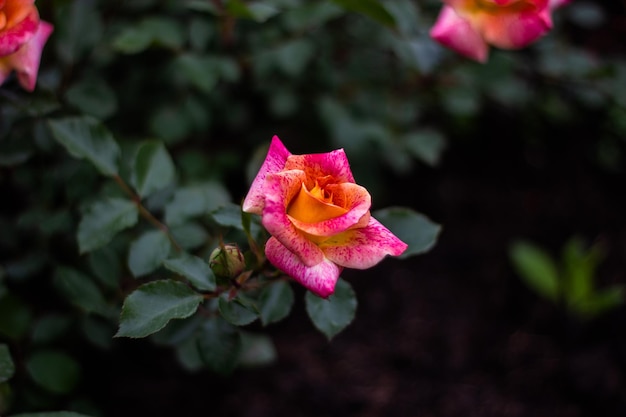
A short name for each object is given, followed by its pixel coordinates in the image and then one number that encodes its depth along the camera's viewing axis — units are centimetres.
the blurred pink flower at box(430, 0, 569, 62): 88
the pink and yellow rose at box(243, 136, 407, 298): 61
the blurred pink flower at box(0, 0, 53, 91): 76
